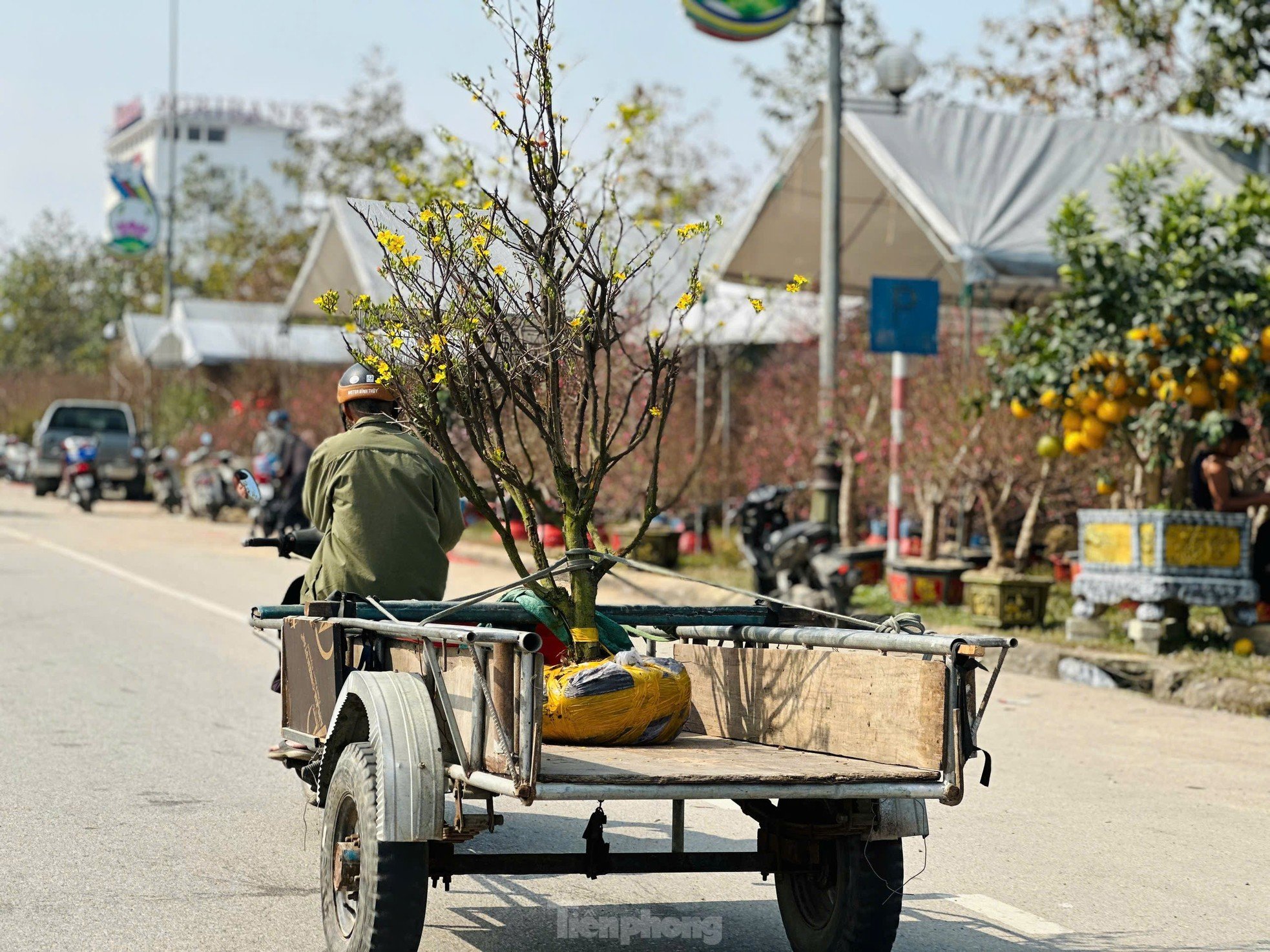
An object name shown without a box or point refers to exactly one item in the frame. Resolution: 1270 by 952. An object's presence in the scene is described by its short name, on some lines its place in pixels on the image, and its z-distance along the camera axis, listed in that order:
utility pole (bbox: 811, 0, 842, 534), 15.55
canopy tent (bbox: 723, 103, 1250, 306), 15.55
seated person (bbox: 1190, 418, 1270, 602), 11.80
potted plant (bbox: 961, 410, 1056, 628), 13.07
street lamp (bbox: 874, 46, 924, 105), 16.48
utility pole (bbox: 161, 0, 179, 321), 46.91
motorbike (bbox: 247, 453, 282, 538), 22.64
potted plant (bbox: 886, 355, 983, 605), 14.48
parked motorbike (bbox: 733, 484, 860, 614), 13.96
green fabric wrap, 5.35
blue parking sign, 14.87
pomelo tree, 11.91
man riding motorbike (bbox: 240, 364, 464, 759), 5.75
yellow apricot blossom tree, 5.36
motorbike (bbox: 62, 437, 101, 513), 30.05
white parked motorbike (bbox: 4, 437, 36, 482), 43.78
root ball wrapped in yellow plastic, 4.62
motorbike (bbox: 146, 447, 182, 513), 31.05
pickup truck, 33.72
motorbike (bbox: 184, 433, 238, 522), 28.55
